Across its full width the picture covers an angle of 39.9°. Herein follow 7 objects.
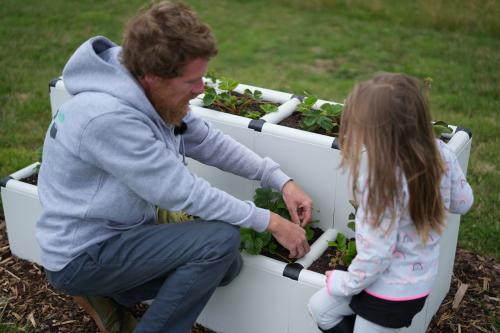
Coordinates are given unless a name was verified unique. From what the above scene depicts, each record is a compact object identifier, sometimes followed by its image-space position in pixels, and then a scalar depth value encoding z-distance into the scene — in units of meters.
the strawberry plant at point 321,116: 2.93
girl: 1.89
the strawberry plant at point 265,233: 2.62
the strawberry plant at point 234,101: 3.13
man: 2.23
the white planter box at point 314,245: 2.56
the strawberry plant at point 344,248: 2.59
